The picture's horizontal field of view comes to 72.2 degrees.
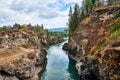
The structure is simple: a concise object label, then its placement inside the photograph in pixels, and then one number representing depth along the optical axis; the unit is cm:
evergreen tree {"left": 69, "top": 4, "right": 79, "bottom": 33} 4757
